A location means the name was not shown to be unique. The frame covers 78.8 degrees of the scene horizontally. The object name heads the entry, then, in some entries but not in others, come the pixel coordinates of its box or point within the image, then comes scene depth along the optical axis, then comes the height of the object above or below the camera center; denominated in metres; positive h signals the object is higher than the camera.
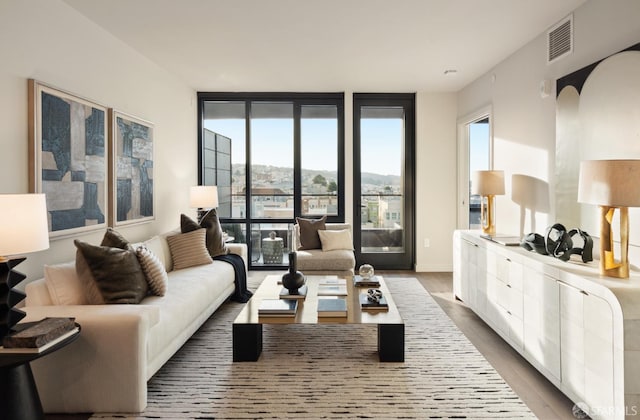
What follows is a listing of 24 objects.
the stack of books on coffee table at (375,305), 3.02 -0.81
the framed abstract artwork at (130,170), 3.64 +0.33
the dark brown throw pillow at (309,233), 5.19 -0.41
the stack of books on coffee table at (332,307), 2.83 -0.79
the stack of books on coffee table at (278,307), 2.87 -0.80
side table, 1.79 -0.87
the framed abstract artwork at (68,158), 2.70 +0.35
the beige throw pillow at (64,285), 2.44 -0.52
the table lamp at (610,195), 2.08 +0.04
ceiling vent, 3.17 +1.37
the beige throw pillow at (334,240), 5.09 -0.50
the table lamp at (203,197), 5.12 +0.07
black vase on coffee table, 3.32 -0.66
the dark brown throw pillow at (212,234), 4.45 -0.36
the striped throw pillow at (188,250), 4.06 -0.50
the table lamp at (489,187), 4.00 +0.15
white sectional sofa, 2.19 -0.91
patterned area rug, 2.26 -1.20
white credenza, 1.88 -0.73
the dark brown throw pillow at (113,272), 2.54 -0.47
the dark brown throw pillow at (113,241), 2.88 -0.29
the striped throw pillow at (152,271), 2.96 -0.52
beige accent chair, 4.79 -0.76
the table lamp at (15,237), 1.85 -0.17
